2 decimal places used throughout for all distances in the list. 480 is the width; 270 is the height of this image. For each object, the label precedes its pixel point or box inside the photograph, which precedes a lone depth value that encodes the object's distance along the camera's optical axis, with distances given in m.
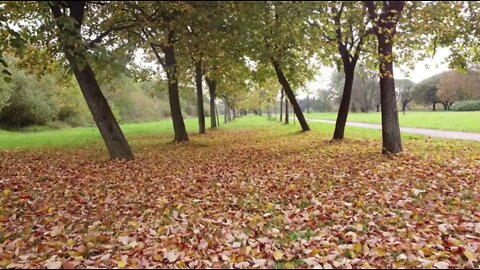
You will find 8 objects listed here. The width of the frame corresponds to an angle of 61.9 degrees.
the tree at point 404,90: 105.81
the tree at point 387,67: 9.65
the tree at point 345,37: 10.54
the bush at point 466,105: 66.06
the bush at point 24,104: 39.66
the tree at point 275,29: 7.69
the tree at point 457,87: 70.64
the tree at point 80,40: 8.25
